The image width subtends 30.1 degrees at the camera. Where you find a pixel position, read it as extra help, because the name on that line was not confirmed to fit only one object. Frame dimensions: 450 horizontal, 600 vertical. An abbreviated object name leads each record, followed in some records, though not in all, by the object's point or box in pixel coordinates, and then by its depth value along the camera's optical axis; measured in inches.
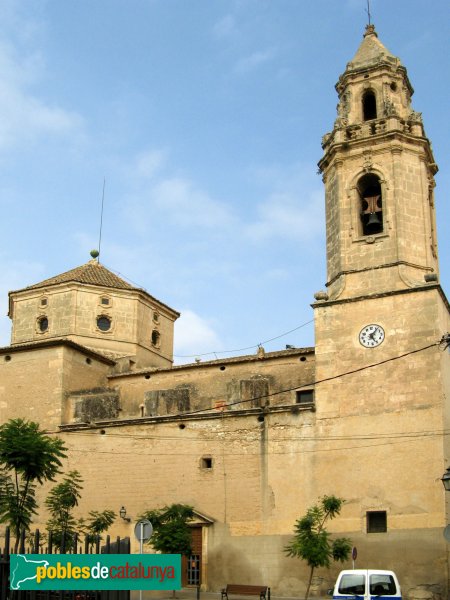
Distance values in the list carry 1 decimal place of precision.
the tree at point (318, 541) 892.0
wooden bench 923.7
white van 647.1
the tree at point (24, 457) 819.4
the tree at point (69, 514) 1067.3
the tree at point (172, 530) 970.7
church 965.8
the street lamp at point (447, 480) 684.1
